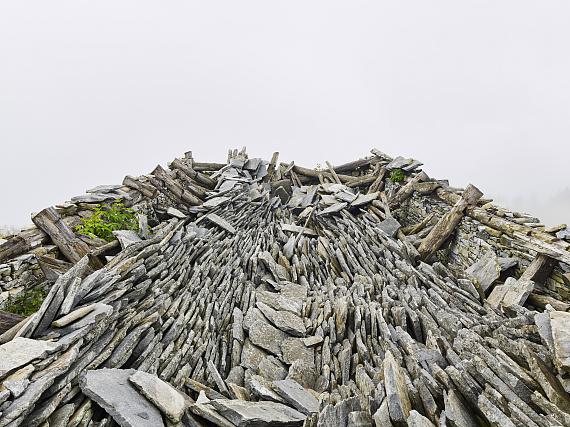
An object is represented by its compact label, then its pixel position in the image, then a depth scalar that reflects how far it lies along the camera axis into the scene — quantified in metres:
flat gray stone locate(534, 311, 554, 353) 3.89
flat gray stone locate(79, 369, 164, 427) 3.60
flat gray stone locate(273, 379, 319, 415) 4.49
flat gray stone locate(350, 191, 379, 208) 13.34
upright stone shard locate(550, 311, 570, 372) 3.37
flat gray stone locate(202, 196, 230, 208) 12.32
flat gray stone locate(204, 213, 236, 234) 10.99
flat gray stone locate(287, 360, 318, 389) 5.47
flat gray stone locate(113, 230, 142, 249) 7.29
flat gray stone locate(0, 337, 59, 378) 3.49
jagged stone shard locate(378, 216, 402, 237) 10.77
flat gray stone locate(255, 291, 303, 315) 7.36
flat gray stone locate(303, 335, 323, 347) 6.24
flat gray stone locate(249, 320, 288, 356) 6.30
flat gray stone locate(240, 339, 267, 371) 5.89
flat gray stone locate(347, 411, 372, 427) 3.63
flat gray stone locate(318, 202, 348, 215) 12.84
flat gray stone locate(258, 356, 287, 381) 5.63
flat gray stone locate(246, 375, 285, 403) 4.77
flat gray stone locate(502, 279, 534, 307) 6.26
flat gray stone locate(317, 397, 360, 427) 3.63
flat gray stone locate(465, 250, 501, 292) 7.27
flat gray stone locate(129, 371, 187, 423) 3.89
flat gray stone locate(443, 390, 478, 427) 3.27
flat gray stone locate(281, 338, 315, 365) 5.98
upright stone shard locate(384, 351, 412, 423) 3.54
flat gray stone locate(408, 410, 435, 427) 3.24
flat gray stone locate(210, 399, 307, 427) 3.84
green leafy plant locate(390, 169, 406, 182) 15.05
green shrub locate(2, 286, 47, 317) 5.25
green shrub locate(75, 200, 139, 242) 7.54
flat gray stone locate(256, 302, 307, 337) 6.62
